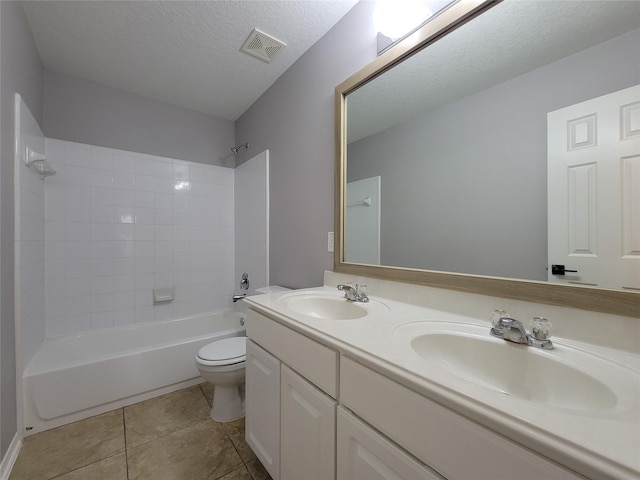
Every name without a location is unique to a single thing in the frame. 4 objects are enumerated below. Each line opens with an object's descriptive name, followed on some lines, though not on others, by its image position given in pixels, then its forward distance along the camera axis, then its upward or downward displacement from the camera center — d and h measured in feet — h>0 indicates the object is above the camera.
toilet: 4.89 -2.62
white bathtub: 4.78 -2.82
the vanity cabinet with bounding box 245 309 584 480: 1.43 -1.46
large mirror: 2.20 +1.00
